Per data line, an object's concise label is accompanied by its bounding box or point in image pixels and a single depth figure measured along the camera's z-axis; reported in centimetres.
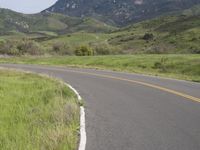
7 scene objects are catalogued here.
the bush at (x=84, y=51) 7219
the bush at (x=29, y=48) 7031
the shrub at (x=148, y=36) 11922
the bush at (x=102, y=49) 7874
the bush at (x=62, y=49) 7735
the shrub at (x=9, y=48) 6912
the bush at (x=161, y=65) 3760
